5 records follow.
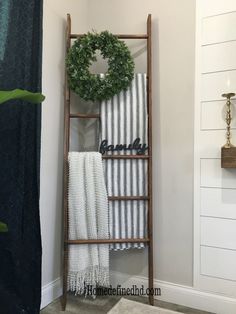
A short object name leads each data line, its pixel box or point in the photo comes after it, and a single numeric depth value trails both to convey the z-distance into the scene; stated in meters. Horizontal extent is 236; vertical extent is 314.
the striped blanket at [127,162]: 1.98
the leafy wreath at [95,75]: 1.88
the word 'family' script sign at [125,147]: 1.98
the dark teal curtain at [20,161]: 1.51
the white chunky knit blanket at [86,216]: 1.92
